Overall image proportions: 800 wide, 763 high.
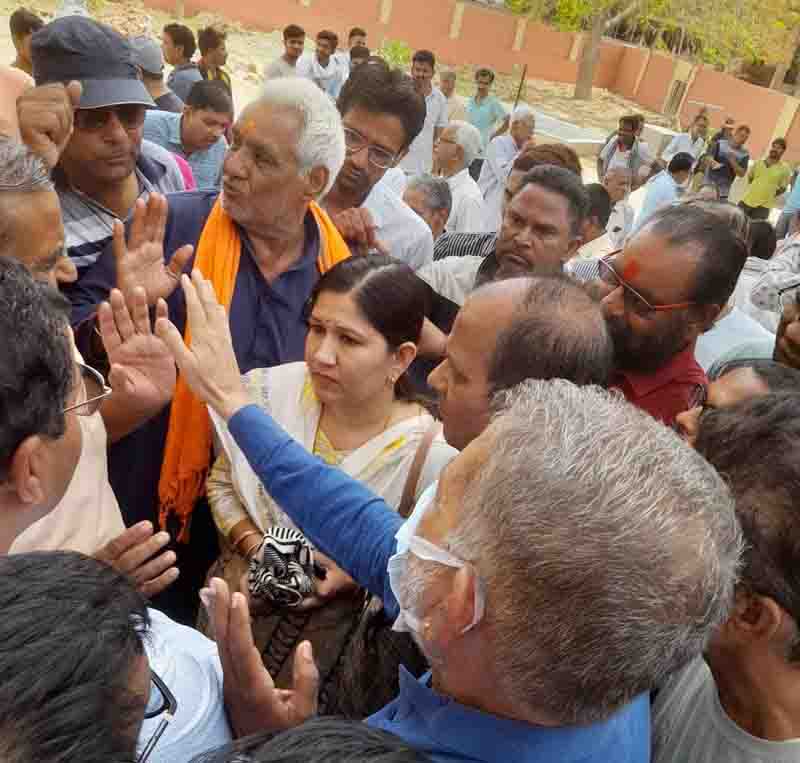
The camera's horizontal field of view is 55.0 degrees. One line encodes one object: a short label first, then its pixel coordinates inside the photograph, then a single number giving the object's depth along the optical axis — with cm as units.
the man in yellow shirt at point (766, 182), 1239
